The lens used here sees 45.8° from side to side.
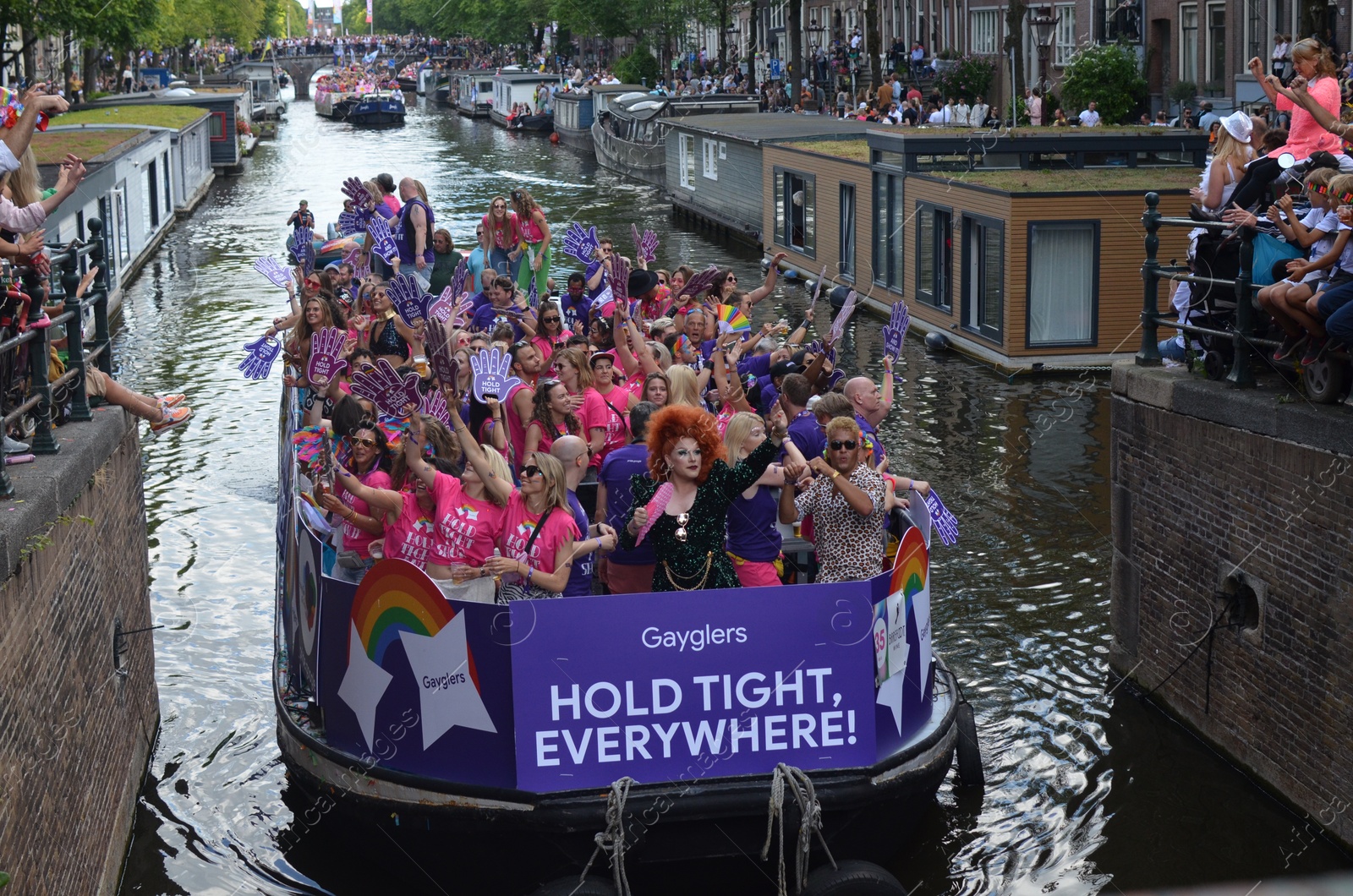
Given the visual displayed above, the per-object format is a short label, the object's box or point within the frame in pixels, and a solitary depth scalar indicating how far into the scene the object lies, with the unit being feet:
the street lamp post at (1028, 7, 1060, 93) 96.22
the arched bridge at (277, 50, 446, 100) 530.27
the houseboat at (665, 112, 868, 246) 115.65
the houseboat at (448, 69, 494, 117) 313.12
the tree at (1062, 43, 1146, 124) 118.42
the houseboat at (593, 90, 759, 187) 157.99
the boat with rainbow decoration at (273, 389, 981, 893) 23.52
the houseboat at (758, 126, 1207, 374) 67.72
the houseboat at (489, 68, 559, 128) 272.72
